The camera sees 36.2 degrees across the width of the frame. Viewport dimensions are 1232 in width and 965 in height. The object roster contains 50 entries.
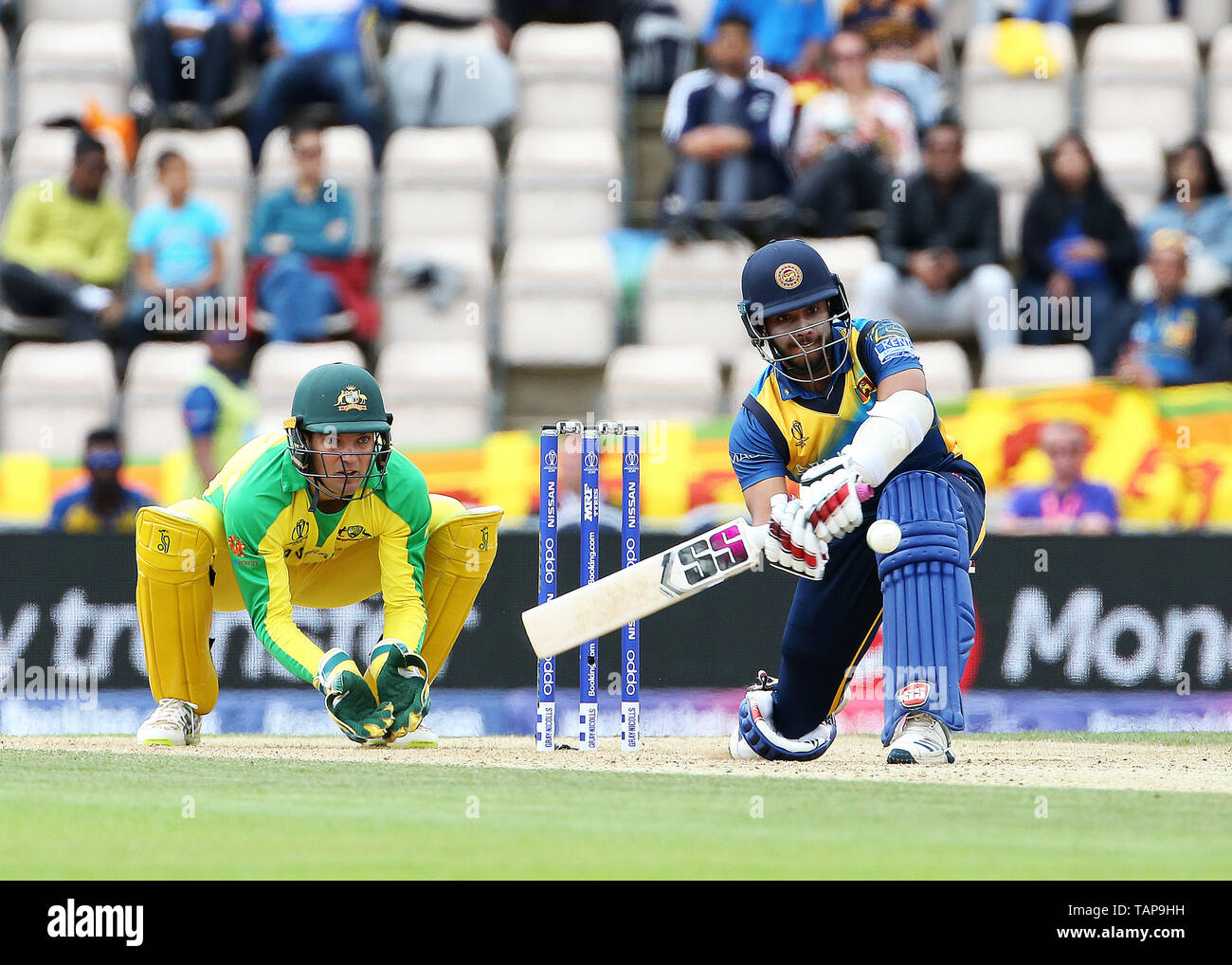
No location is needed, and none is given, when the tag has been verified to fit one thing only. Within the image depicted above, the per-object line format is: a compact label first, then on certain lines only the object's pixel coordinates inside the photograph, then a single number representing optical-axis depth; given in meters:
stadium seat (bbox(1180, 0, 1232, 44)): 12.27
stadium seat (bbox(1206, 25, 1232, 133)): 11.51
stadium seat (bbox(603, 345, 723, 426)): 9.91
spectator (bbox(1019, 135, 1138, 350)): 10.25
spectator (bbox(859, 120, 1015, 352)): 10.20
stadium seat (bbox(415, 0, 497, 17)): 12.05
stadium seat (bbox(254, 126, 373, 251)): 11.31
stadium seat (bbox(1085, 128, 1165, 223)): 10.98
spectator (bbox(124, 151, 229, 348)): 10.80
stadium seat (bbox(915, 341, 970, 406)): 9.83
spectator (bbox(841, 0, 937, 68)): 11.36
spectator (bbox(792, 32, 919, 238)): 10.65
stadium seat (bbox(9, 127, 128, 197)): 11.36
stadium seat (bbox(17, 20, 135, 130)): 12.09
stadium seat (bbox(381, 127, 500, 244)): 11.30
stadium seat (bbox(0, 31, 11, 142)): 12.34
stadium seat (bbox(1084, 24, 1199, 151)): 11.55
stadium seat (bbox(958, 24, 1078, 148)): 11.59
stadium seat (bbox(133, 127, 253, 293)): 11.27
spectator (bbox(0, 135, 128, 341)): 11.00
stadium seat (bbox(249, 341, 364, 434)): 10.00
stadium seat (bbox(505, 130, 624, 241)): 11.34
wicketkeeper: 6.25
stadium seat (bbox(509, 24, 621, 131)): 11.85
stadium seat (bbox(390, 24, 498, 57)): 11.70
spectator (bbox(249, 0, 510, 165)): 11.43
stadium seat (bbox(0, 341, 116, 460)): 10.38
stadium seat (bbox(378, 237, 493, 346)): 10.80
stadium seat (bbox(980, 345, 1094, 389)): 9.90
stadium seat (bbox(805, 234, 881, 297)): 10.34
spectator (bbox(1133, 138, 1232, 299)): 10.27
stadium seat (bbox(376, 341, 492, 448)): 10.15
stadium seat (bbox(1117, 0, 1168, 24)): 12.09
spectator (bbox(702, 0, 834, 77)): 11.58
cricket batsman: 5.71
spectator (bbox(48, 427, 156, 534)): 9.15
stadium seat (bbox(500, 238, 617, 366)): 10.74
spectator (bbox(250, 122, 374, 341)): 10.59
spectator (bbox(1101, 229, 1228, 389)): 9.81
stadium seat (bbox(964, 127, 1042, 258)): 10.97
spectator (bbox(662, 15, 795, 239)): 10.88
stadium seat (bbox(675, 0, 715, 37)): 12.21
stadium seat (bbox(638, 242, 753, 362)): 10.70
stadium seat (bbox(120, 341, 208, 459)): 10.32
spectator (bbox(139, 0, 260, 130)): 11.74
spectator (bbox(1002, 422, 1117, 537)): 8.91
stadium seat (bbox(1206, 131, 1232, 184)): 10.89
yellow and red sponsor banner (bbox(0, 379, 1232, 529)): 8.87
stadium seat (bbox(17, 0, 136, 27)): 12.80
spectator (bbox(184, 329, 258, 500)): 9.67
